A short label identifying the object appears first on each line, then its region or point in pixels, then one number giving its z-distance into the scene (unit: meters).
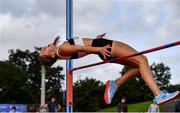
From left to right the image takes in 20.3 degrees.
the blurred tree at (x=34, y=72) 62.00
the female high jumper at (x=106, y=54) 4.83
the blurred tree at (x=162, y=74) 60.72
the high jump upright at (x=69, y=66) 5.98
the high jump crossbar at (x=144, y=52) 4.16
